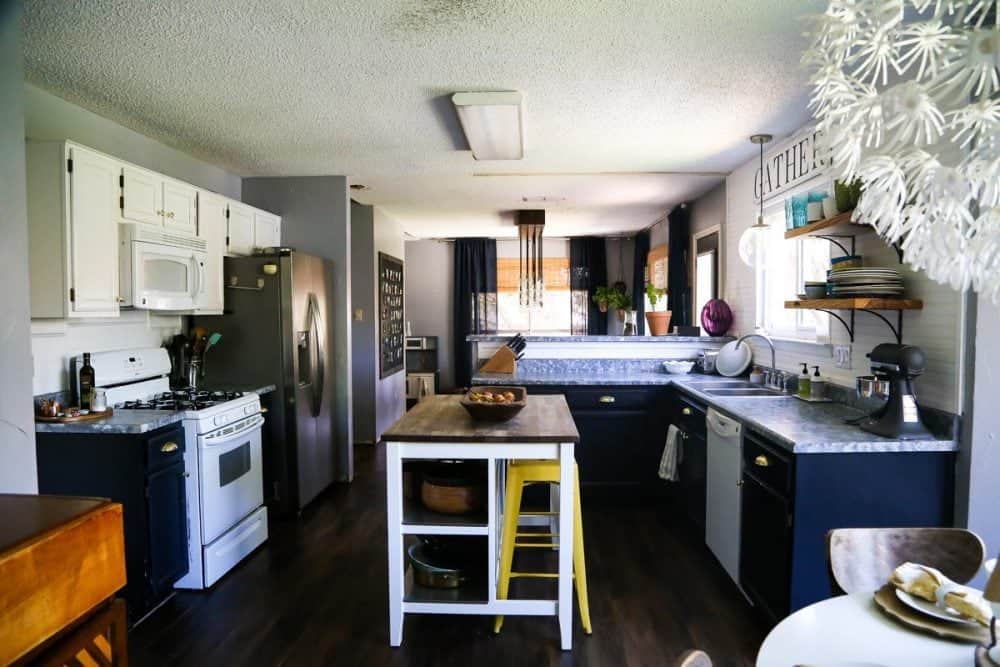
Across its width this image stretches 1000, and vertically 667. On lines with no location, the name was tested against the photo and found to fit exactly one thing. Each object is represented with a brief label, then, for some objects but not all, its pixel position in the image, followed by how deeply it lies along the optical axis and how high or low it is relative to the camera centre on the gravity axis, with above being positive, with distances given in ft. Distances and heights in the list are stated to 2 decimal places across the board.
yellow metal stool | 7.41 -2.84
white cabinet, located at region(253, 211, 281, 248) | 12.94 +2.01
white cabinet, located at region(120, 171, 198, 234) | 8.86 +1.95
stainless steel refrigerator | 11.46 -0.83
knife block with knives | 13.10 -1.21
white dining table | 3.38 -2.15
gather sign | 9.98 +2.85
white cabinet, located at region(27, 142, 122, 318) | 7.69 +1.23
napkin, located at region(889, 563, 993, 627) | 3.54 -1.93
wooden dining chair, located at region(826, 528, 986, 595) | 4.62 -2.08
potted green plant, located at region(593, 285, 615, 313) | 25.20 +0.70
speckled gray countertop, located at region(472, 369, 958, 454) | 6.68 -1.59
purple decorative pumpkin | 13.79 -0.15
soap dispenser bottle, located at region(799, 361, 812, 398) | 9.70 -1.31
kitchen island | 7.03 -2.59
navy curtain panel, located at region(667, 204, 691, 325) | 17.62 +1.56
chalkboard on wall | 18.21 -0.07
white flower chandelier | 2.78 +0.97
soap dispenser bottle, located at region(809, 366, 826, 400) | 9.62 -1.37
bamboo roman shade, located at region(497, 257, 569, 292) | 27.27 +1.93
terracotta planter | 14.83 -0.30
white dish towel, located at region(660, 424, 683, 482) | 11.10 -2.98
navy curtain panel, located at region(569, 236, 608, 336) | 26.81 +1.53
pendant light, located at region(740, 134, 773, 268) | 9.82 +1.20
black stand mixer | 6.81 -1.11
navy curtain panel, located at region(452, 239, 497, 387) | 26.99 +1.26
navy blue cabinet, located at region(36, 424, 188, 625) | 7.75 -2.37
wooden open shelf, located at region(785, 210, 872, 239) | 7.84 +1.28
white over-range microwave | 8.83 +0.78
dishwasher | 8.45 -2.94
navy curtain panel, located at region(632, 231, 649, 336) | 24.06 +1.50
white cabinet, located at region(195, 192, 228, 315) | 10.76 +1.41
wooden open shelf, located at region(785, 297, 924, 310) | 7.27 +0.10
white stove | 8.71 -2.40
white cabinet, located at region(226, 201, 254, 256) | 11.84 +1.83
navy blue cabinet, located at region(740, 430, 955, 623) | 6.73 -2.32
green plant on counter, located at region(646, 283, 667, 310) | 16.76 +0.52
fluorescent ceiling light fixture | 8.74 +3.32
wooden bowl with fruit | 7.57 -1.30
